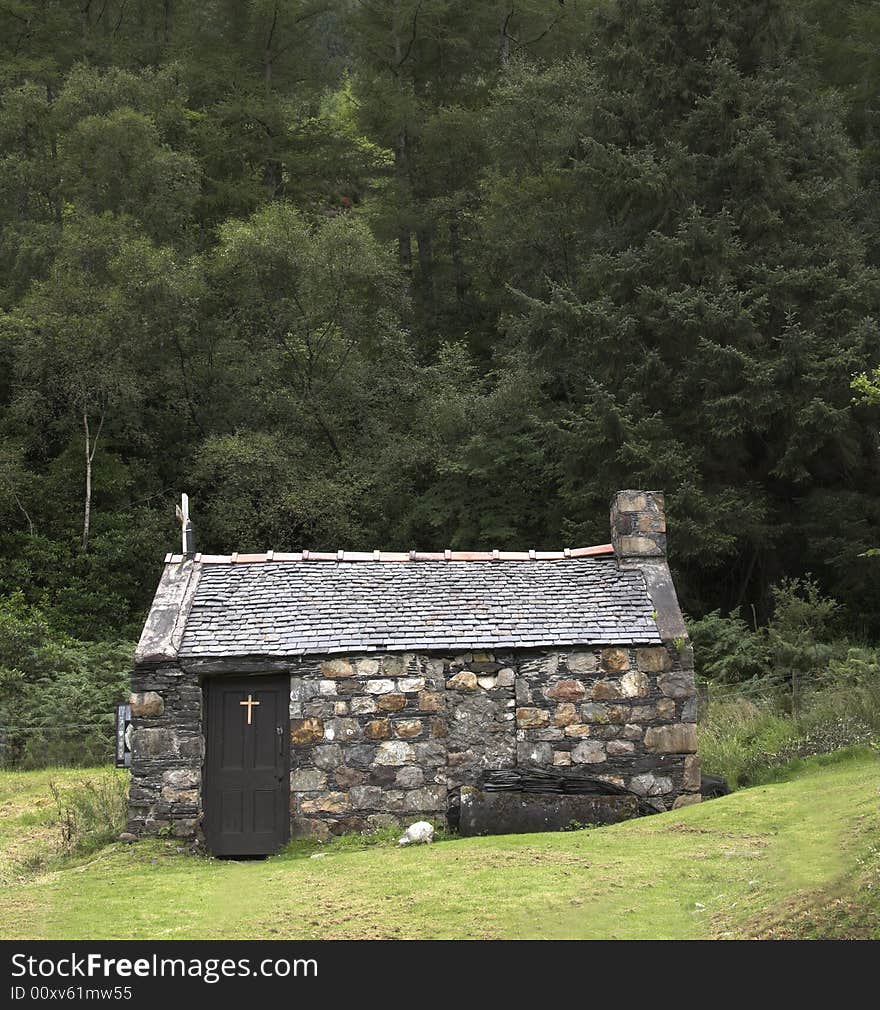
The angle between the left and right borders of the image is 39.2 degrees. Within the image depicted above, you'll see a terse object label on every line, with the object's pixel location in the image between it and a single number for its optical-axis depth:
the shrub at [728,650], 22.52
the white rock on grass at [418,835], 14.33
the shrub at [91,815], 15.34
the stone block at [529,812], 14.47
